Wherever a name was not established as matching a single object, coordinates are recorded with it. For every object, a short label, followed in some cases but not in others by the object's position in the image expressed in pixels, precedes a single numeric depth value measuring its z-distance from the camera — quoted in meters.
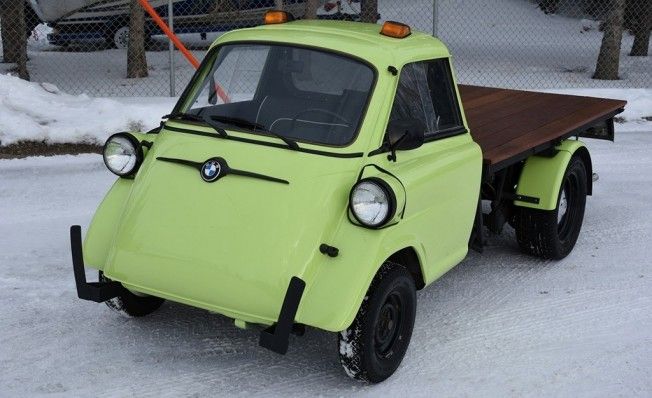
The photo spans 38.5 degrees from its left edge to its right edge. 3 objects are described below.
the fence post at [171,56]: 11.47
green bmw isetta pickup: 4.38
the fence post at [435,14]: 11.97
